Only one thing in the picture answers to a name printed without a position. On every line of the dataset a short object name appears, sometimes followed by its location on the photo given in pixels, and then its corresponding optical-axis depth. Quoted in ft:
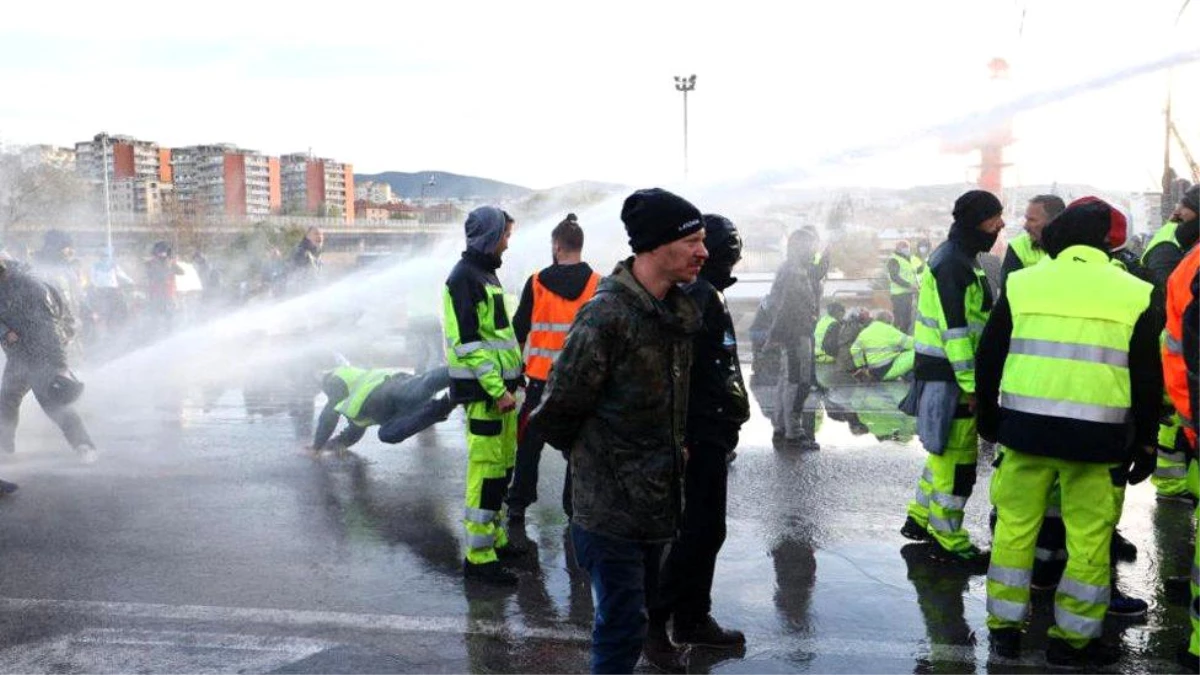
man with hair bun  19.84
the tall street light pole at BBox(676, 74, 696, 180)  132.57
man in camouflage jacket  10.86
